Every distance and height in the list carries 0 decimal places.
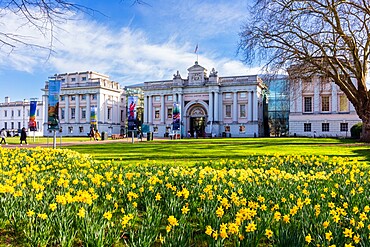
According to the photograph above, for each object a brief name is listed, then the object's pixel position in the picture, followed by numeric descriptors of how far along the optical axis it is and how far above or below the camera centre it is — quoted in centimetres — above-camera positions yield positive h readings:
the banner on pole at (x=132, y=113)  3541 +163
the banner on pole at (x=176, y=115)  4225 +173
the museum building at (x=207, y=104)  6406 +479
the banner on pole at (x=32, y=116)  3334 +129
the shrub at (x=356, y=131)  4047 -31
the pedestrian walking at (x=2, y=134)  3153 -45
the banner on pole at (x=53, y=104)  2111 +156
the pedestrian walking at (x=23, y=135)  3092 -53
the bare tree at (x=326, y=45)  2184 +564
